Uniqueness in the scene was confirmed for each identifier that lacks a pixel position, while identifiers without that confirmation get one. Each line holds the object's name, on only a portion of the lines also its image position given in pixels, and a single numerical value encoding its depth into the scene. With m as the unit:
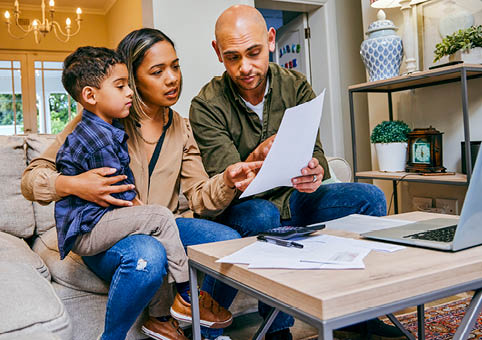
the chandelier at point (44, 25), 3.61
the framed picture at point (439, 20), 2.36
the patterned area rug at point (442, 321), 1.52
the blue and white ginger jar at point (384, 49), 2.56
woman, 1.15
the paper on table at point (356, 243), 0.84
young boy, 1.18
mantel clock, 2.41
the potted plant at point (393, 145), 2.59
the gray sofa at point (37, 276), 0.92
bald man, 1.43
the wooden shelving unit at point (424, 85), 2.10
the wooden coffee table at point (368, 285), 0.59
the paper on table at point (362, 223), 1.07
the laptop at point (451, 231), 0.73
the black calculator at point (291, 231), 0.98
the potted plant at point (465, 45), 2.19
